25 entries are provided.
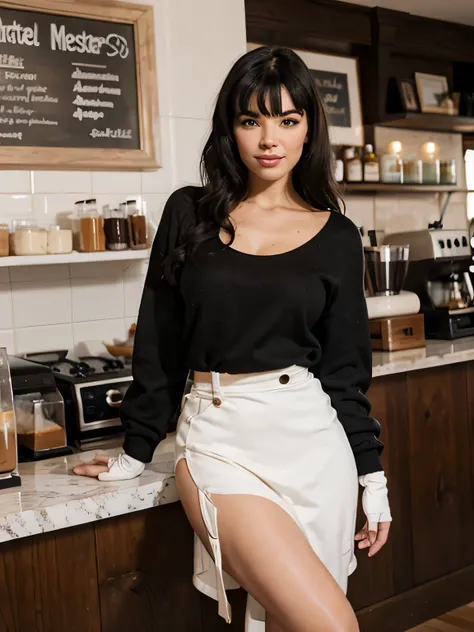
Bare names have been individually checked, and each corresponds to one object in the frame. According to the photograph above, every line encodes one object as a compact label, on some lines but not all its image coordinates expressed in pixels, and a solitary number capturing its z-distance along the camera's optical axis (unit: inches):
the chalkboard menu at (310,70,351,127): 152.4
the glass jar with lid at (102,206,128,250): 101.1
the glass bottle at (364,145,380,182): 154.9
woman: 62.6
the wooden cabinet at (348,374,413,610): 105.4
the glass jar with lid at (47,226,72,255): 97.3
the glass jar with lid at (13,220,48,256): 95.1
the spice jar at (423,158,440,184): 167.8
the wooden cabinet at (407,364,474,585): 111.0
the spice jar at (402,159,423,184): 164.1
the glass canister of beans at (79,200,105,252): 99.8
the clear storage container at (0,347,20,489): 73.8
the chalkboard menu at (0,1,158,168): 99.3
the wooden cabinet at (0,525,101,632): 67.8
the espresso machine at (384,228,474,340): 132.6
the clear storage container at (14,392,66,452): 84.0
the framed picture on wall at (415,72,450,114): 162.4
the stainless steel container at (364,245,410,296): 124.0
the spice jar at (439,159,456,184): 172.6
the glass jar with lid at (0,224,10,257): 94.0
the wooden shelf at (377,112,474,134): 156.0
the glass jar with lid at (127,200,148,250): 103.3
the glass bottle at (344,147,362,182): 152.7
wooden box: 119.4
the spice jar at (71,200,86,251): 101.0
